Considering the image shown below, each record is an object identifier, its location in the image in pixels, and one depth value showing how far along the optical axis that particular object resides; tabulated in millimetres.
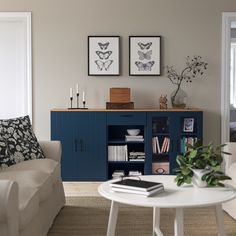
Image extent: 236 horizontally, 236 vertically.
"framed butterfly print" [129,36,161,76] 5191
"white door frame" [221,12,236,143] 5188
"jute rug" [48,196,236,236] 3139
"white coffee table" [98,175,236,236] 2236
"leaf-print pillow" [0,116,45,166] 3451
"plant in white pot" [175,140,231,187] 2582
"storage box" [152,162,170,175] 4969
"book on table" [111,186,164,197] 2357
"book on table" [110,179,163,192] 2396
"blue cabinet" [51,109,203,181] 4902
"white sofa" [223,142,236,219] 3357
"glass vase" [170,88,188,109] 5062
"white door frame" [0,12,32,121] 5191
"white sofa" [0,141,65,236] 2076
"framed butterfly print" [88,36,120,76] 5184
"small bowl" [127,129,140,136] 5000
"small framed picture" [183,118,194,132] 4969
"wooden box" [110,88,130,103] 4973
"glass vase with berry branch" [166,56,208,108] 5223
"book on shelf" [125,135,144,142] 4969
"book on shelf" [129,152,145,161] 4984
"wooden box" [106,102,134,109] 4957
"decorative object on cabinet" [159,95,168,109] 5078
